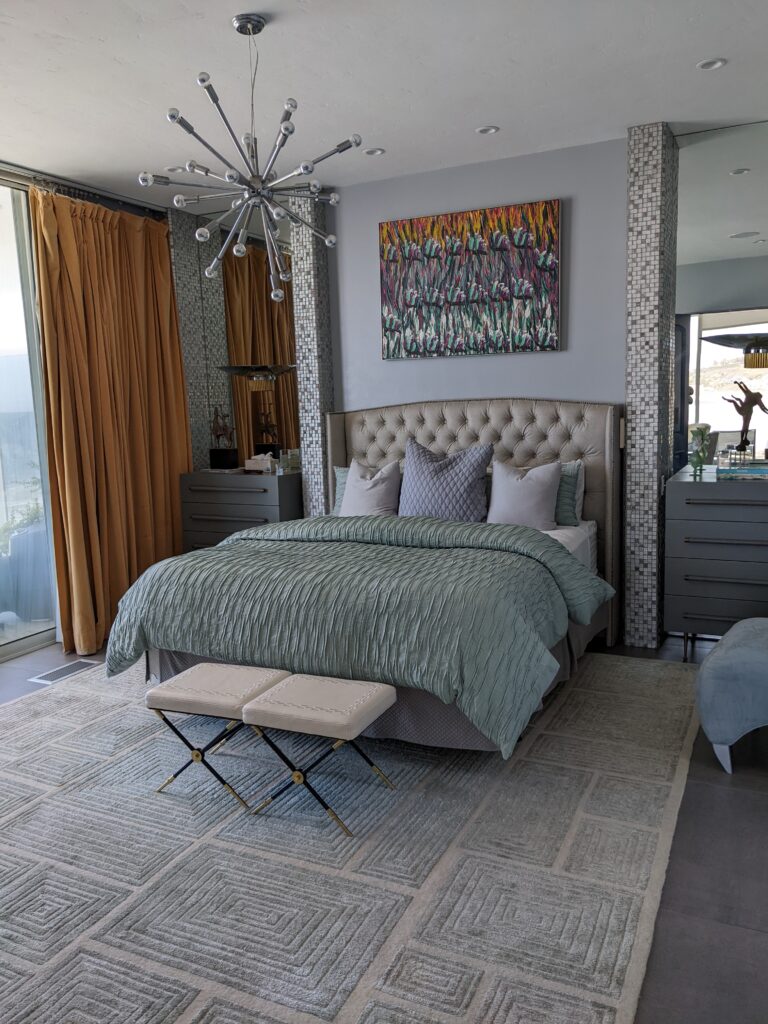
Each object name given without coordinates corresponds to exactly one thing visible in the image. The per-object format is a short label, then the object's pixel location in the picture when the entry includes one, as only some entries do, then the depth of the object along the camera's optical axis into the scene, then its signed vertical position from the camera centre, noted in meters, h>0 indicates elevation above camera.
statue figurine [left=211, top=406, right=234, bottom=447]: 5.54 -0.10
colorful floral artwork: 4.43 +0.70
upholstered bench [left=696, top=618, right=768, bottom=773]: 2.68 -1.00
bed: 2.84 -0.53
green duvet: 2.72 -0.75
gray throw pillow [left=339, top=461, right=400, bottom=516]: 4.37 -0.46
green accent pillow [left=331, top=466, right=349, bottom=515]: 4.73 -0.43
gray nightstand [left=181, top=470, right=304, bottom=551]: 4.99 -0.56
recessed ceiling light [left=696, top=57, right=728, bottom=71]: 3.13 +1.31
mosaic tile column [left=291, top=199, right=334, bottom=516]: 4.94 +0.38
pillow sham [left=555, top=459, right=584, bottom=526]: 4.15 -0.48
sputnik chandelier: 2.59 +0.78
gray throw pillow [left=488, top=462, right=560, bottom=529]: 4.00 -0.47
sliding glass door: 4.38 -0.19
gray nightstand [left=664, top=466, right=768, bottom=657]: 3.79 -0.76
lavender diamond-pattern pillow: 4.13 -0.42
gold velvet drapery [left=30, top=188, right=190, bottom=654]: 4.47 +0.10
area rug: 1.81 -1.30
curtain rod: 4.27 +1.34
